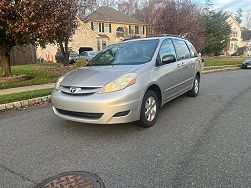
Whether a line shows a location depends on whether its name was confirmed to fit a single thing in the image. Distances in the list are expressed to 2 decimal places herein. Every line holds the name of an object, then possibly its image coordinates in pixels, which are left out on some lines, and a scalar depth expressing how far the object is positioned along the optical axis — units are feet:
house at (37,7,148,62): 90.82
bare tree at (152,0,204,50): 65.38
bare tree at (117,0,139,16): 146.67
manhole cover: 7.60
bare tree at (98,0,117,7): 104.09
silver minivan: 10.79
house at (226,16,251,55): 145.87
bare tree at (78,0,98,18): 46.53
